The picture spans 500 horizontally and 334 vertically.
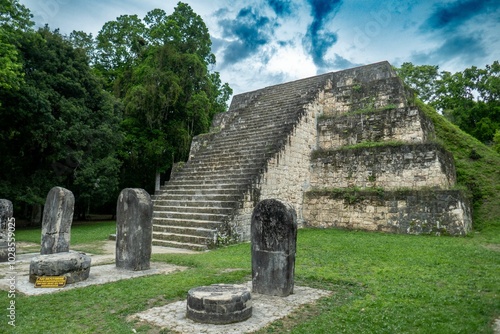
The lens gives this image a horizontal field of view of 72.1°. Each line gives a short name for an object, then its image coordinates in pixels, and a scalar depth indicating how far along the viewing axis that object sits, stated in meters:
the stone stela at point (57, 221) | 7.48
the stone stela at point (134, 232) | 6.62
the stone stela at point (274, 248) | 4.91
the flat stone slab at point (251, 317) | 3.72
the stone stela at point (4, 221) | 7.78
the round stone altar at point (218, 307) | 3.88
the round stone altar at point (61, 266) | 5.48
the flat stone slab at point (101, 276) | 5.26
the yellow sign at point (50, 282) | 5.35
